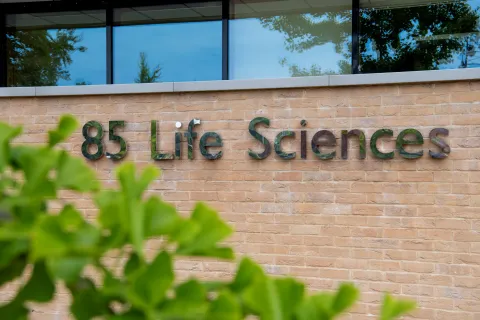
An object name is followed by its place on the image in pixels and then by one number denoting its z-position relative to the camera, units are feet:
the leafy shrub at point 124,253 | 2.04
